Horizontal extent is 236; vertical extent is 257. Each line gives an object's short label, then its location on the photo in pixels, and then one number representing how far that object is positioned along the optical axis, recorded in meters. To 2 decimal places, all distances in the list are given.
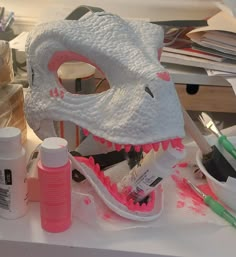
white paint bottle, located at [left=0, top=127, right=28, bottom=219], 0.60
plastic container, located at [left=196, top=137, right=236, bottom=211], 0.66
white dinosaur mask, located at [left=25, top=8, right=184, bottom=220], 0.58
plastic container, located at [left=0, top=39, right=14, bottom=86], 0.76
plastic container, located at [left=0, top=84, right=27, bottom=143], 0.78
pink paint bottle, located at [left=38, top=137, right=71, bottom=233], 0.58
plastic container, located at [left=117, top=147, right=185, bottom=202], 0.63
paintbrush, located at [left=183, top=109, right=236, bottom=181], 0.69
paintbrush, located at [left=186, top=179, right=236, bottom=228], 0.66
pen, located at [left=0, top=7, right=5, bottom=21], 0.98
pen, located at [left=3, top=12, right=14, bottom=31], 0.99
